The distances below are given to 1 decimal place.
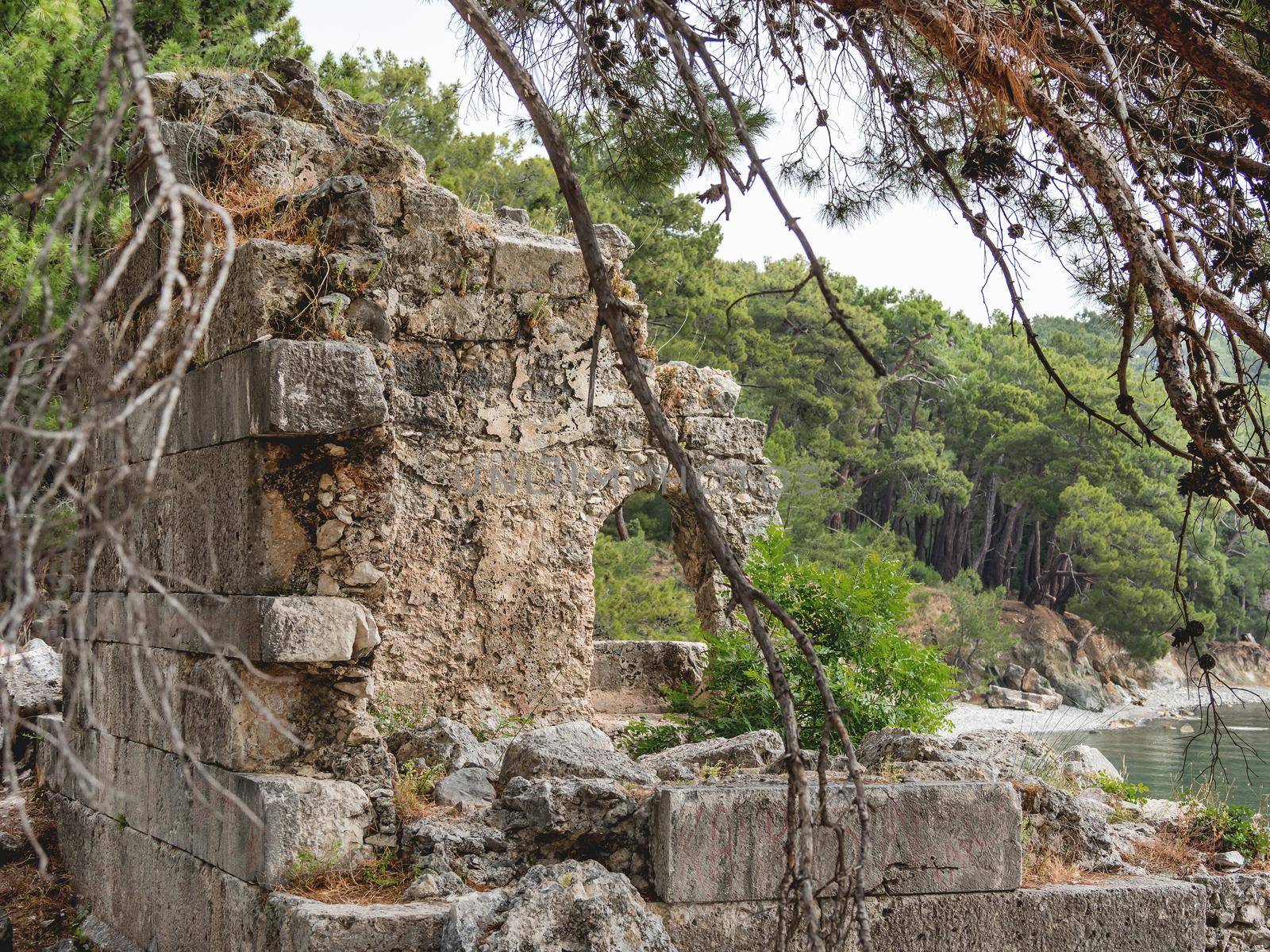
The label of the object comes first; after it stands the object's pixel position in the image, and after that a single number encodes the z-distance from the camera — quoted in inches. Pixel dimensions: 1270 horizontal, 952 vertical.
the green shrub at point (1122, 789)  283.3
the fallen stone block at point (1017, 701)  1226.0
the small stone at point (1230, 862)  237.0
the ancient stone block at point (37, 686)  344.8
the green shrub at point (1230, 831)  245.9
